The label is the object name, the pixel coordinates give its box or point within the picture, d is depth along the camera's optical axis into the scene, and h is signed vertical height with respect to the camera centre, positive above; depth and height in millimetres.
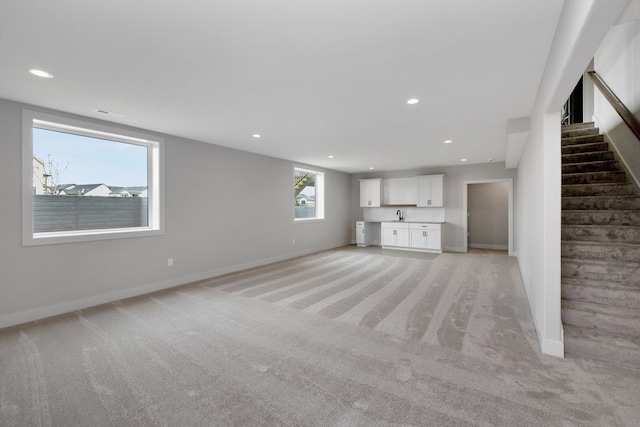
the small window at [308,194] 7288 +542
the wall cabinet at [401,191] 8102 +690
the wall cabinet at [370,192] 8586 +679
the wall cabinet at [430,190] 7578 +659
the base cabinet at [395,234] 7902 -578
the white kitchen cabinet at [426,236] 7434 -608
